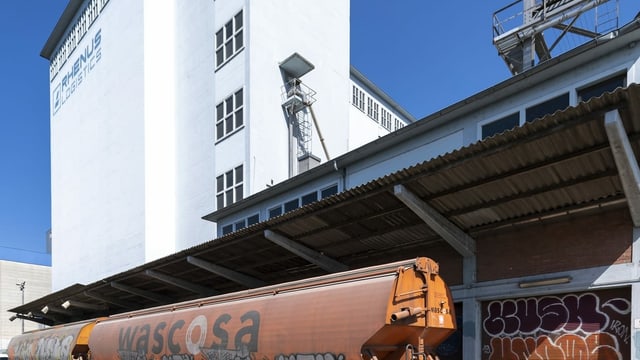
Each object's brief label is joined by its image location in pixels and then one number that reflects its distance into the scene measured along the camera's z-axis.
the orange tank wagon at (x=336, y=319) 6.50
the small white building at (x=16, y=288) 46.59
